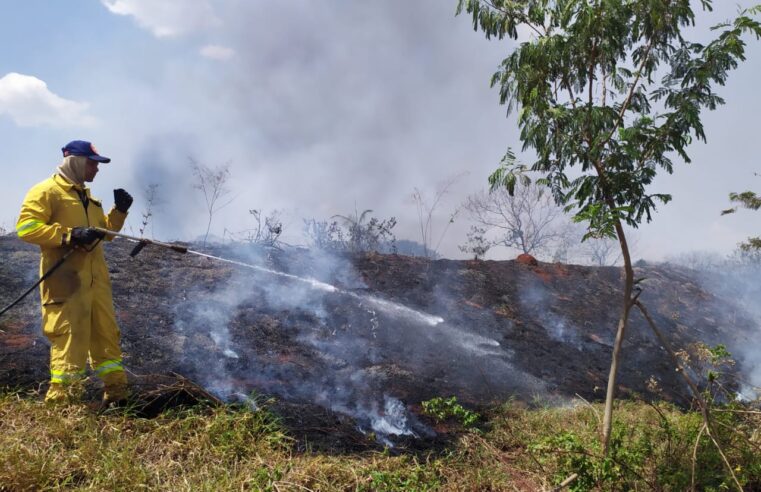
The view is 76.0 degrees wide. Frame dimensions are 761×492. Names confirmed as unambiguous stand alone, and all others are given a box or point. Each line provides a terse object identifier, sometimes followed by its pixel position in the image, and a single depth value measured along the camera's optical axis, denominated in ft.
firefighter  11.46
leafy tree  11.10
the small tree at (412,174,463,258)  52.21
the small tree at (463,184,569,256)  69.56
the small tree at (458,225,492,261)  56.12
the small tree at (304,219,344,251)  48.57
